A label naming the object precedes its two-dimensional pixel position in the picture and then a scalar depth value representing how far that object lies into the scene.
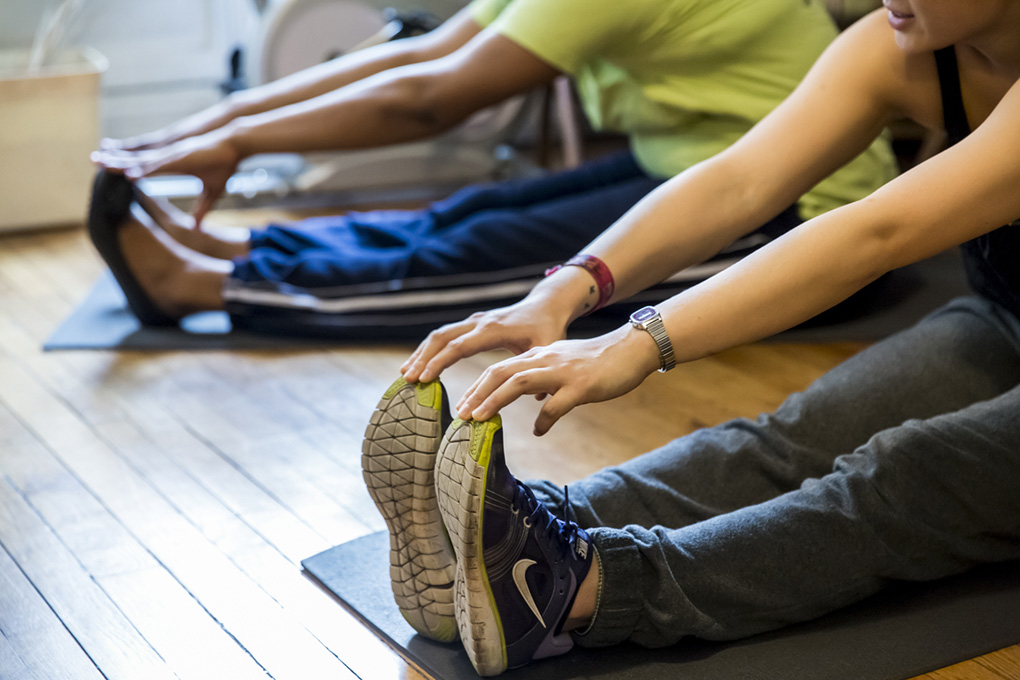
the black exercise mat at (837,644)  2.69
